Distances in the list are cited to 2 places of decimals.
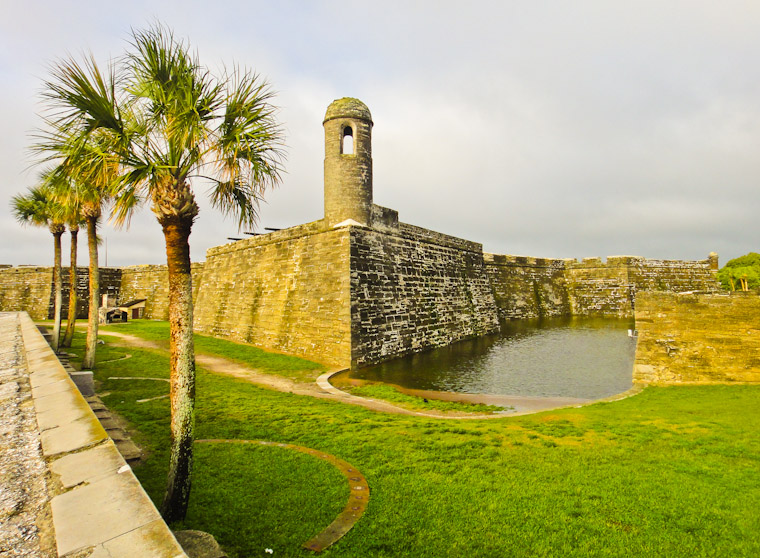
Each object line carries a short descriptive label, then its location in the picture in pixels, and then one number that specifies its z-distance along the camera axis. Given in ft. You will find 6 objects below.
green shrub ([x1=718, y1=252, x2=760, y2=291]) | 120.06
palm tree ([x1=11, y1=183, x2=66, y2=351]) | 44.27
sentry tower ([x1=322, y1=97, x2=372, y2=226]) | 53.06
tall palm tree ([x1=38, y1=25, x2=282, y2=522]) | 12.92
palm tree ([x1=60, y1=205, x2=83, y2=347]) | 47.24
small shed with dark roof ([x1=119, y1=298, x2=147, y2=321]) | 90.74
